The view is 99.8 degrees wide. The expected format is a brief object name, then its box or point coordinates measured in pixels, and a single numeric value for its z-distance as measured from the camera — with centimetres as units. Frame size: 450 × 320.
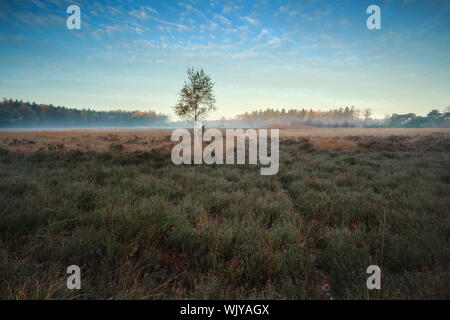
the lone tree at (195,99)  2223
